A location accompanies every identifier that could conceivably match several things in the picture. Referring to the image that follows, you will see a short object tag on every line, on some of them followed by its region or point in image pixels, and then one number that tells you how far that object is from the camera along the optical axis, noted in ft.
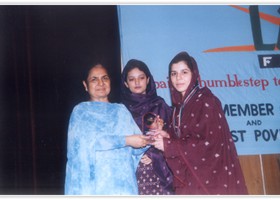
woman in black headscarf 6.98
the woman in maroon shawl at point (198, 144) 6.87
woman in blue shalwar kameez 6.81
